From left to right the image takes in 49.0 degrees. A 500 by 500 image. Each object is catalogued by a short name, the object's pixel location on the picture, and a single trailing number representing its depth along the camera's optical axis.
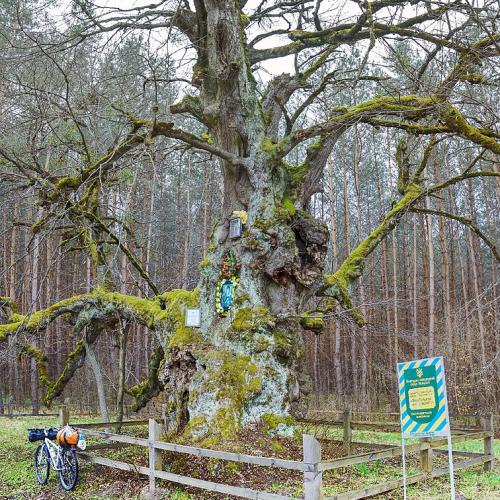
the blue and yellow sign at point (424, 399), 5.31
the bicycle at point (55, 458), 7.21
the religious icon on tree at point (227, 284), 8.41
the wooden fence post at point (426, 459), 7.24
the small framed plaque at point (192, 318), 8.53
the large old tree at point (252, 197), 7.71
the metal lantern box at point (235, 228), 8.65
